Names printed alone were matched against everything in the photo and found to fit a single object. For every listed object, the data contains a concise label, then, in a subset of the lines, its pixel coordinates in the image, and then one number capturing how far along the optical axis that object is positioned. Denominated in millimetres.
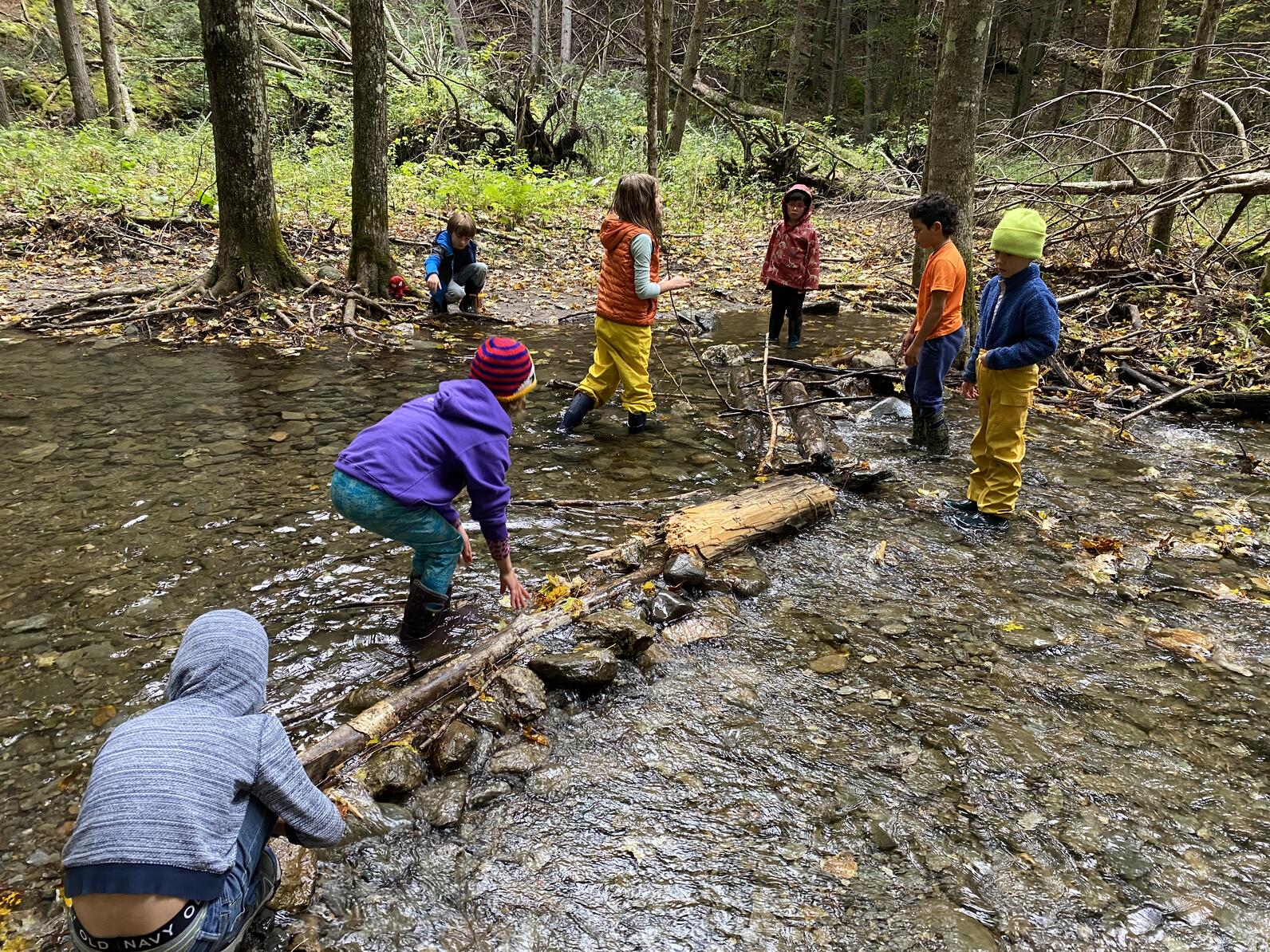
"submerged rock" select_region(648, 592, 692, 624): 3891
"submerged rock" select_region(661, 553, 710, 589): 4160
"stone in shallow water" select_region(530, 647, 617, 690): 3322
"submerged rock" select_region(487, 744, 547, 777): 2902
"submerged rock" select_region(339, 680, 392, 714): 3152
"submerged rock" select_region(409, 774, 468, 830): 2676
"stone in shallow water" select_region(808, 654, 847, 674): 3551
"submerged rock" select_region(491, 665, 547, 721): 3160
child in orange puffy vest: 5773
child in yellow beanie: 4434
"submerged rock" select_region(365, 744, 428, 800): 2721
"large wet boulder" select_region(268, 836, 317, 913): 2277
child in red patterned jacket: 8273
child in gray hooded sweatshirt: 1729
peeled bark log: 4434
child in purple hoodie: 3102
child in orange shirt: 5367
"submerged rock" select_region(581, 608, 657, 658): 3590
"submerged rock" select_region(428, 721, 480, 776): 2889
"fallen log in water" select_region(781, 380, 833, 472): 5555
